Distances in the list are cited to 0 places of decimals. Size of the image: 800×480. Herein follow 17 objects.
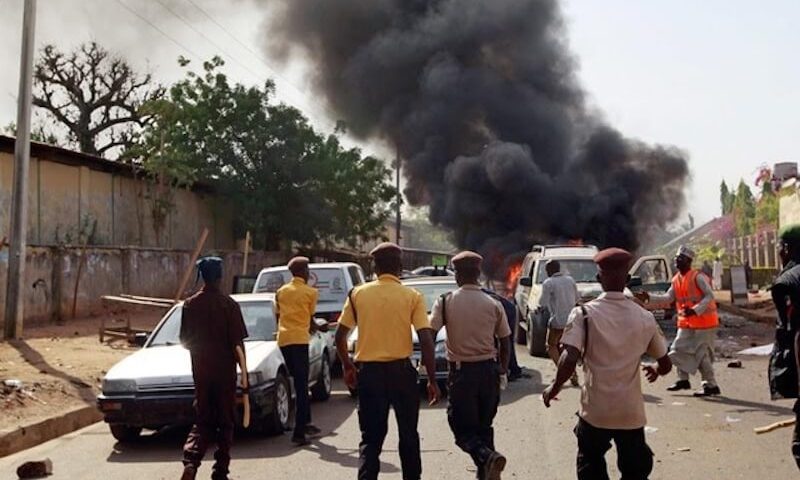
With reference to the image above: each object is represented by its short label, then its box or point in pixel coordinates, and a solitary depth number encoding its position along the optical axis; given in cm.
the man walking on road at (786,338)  494
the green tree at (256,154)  3281
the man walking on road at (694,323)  1032
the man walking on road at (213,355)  642
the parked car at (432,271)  2442
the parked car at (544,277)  1585
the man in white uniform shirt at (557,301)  1154
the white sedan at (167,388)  827
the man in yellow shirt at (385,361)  571
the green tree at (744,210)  5163
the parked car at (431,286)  1327
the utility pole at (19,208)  1495
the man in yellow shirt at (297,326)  836
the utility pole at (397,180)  3884
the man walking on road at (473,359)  596
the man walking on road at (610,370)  480
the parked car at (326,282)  1409
